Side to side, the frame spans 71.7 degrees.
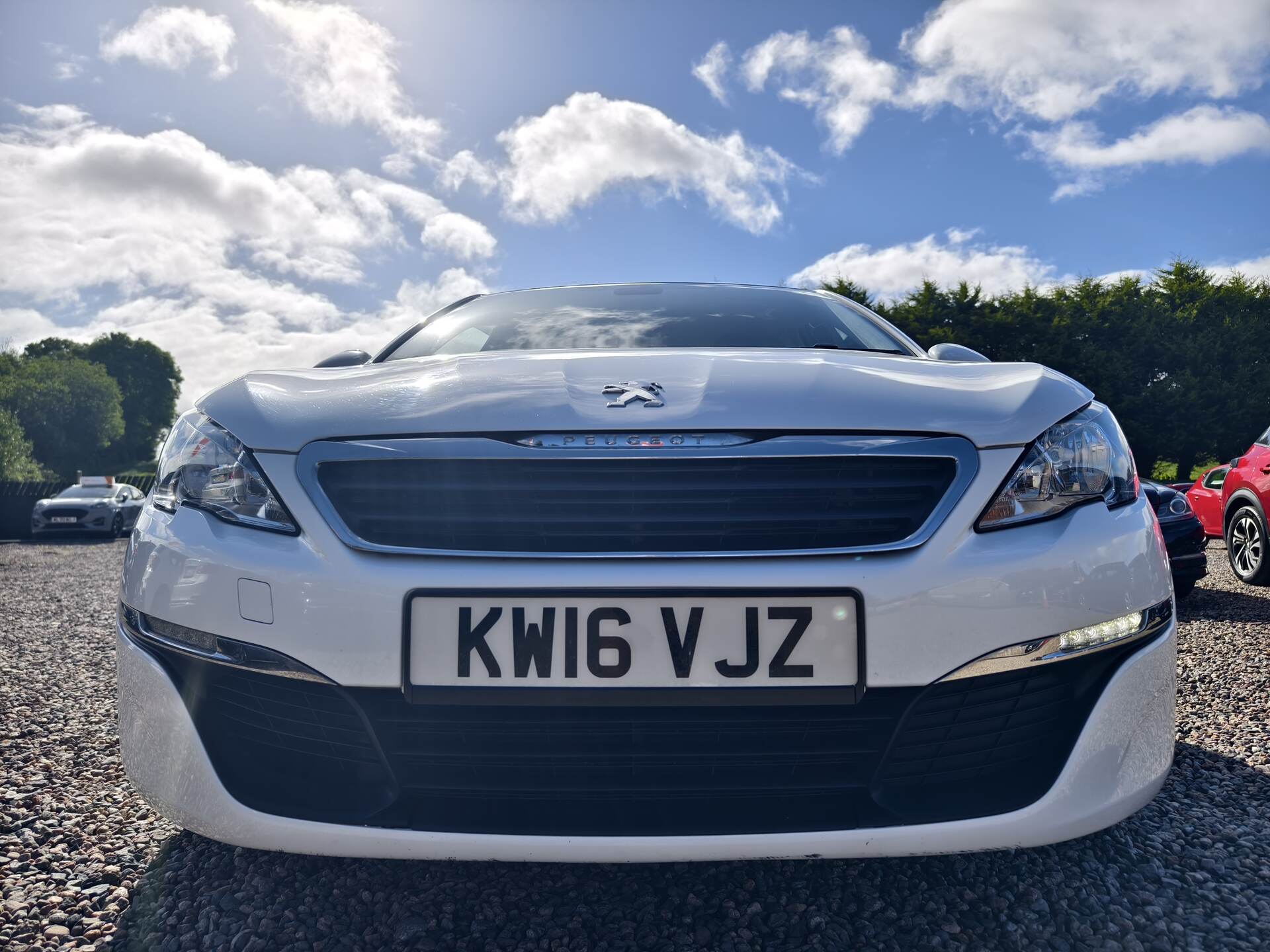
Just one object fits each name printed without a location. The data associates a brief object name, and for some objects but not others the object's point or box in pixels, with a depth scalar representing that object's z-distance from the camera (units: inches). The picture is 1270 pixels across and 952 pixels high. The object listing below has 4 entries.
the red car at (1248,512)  255.6
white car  54.5
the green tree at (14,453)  1736.0
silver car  677.9
